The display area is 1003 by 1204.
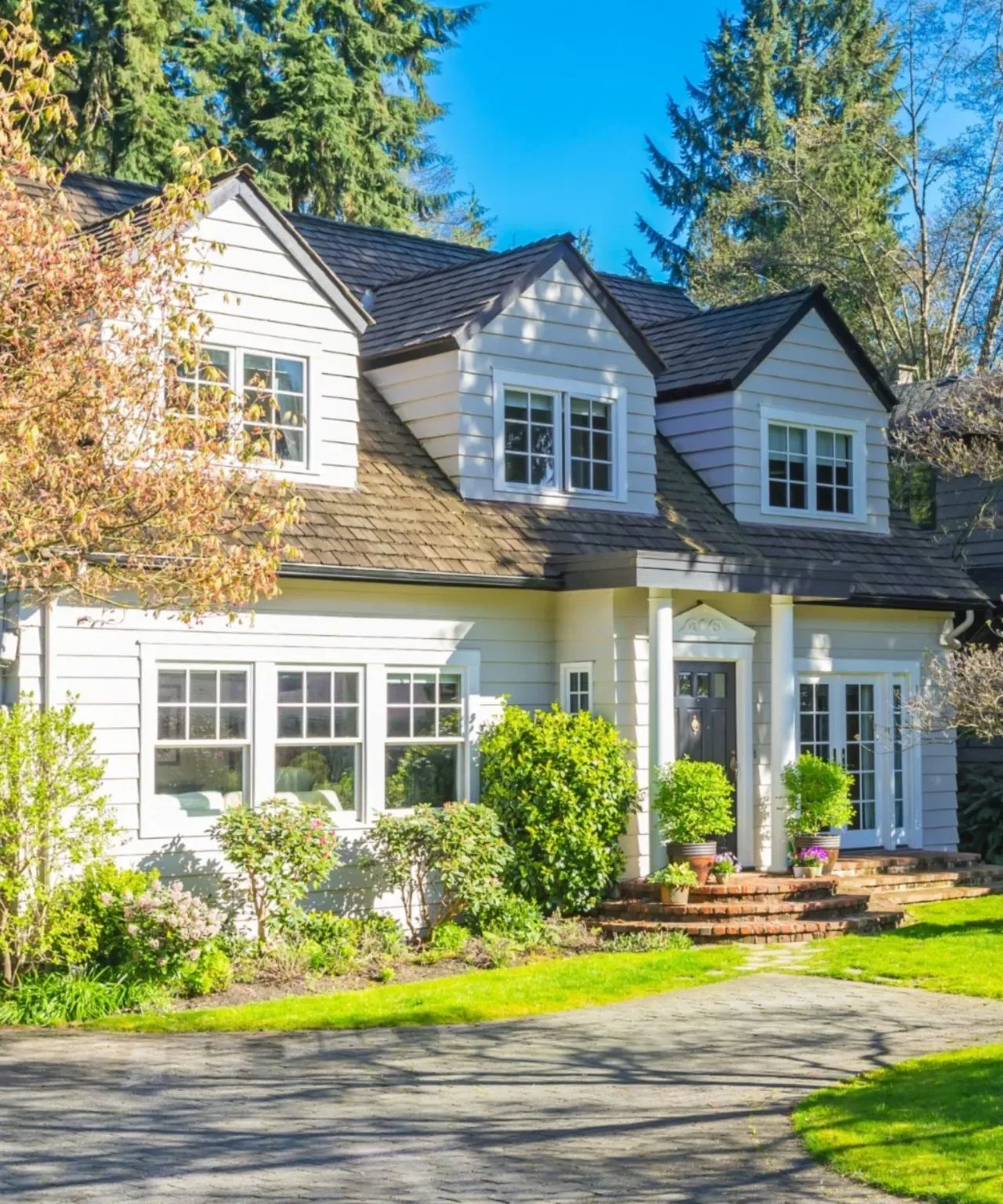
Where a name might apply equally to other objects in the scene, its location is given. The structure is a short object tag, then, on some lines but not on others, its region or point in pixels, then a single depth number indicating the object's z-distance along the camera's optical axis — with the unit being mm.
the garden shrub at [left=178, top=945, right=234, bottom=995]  11891
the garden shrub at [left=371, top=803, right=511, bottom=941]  14102
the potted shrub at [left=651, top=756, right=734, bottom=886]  15031
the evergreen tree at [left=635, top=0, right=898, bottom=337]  32906
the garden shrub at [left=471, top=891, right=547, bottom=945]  14211
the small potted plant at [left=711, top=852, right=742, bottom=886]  15344
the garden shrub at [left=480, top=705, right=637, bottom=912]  14805
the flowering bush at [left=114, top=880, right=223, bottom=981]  11783
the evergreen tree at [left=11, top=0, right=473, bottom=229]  28172
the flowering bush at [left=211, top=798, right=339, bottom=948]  12992
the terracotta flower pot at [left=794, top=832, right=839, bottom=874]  16672
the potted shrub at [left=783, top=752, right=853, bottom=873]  16547
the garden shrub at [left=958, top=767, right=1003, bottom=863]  20672
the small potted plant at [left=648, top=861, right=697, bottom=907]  14820
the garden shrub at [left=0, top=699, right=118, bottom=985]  11406
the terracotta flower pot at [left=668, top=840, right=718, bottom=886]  15125
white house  13773
